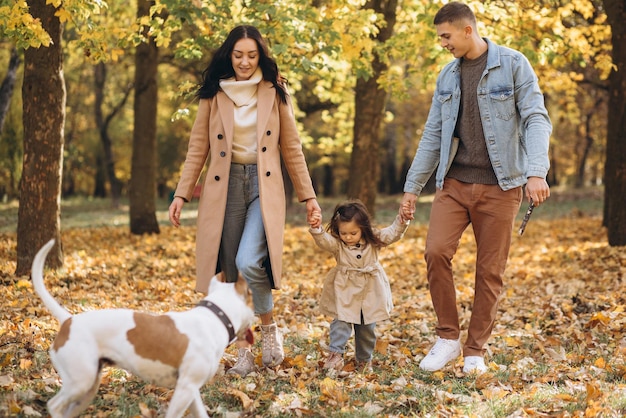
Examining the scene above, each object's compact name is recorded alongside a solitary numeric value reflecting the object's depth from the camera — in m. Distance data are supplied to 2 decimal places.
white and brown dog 3.36
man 4.97
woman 4.88
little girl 5.05
